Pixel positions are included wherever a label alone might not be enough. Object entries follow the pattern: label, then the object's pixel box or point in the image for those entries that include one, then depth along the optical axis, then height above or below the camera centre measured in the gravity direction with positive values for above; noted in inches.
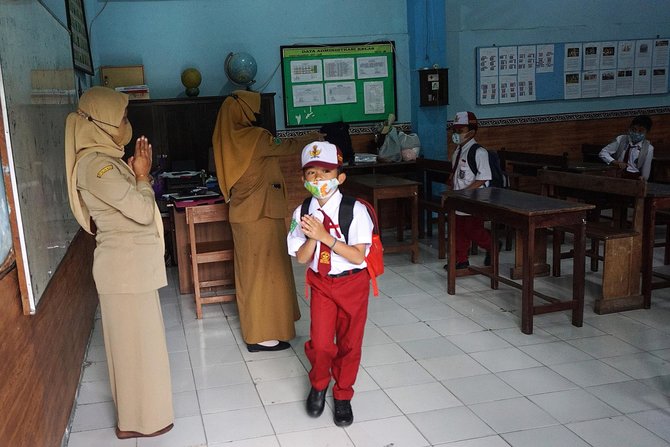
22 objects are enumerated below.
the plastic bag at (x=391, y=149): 271.1 -20.4
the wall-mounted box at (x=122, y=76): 246.8 +13.6
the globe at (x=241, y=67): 253.3 +14.9
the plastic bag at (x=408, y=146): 273.6 -20.0
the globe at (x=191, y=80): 250.4 +10.8
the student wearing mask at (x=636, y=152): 239.0 -23.7
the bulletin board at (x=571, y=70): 297.7 +9.2
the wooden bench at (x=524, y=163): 241.1 -26.9
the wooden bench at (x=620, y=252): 172.1 -42.9
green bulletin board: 273.6 +8.0
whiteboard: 86.3 -3.2
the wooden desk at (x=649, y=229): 170.1 -37.2
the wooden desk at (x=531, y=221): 156.9 -31.4
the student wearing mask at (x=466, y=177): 205.6 -25.8
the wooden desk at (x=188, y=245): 205.9 -43.5
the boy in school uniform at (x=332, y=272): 110.3 -29.3
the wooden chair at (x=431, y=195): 239.0 -39.8
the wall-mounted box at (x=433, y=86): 277.9 +4.6
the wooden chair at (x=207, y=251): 182.1 -40.4
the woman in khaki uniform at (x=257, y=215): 150.5 -25.5
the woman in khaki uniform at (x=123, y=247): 104.4 -22.1
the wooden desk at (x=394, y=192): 229.1 -32.6
